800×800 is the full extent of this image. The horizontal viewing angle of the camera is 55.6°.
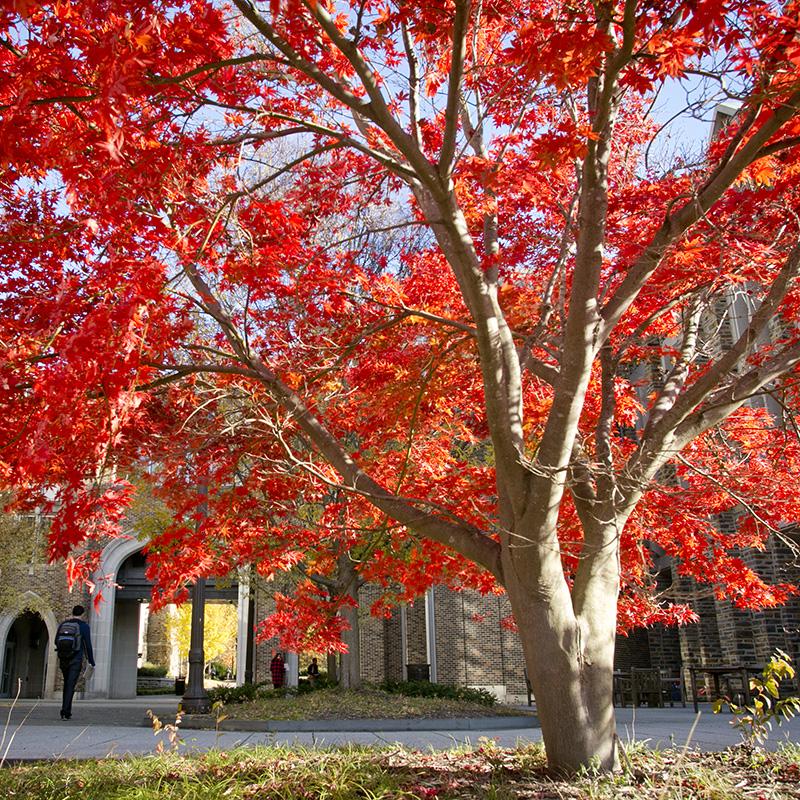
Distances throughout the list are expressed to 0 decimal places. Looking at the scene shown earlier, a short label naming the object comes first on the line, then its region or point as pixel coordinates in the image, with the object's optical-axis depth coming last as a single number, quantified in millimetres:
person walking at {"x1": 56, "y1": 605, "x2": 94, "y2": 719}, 11938
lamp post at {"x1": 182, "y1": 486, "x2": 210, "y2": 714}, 12789
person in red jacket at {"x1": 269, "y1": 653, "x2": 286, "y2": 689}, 21688
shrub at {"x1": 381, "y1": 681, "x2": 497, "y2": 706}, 16109
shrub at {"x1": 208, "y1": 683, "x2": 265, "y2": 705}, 16797
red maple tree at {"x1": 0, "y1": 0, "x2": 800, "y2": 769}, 4332
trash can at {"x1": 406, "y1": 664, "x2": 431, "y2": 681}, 24609
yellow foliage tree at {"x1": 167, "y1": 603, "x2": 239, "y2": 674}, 40000
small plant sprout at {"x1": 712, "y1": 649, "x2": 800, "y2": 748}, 5184
